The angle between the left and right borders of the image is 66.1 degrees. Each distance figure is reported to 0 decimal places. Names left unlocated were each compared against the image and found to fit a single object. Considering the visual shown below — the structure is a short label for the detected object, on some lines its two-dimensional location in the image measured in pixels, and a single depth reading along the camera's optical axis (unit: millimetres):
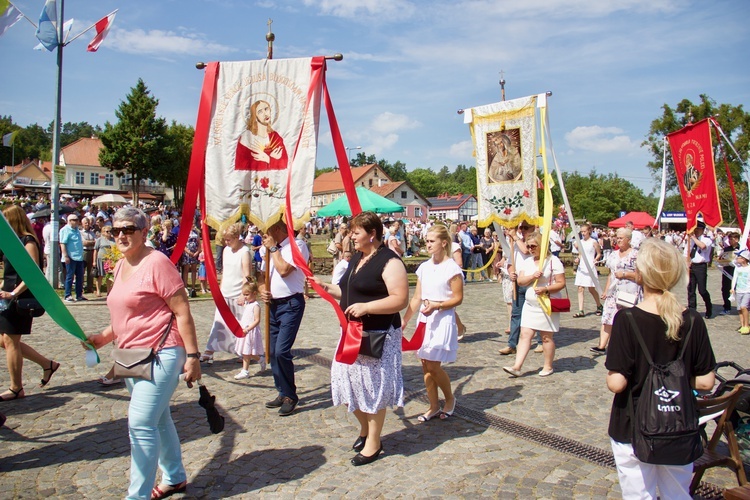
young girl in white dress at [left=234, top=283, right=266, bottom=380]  6906
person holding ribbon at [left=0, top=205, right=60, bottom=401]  5367
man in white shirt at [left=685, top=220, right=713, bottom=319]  11812
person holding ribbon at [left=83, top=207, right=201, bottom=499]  3527
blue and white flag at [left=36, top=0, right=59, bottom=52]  11633
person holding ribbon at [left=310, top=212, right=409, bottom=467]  4309
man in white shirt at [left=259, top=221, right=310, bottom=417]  5543
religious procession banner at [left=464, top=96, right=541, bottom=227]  8141
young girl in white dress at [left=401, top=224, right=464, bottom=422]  5434
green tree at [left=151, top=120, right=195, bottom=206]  59375
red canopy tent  39500
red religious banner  9156
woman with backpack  2754
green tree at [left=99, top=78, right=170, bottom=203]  57344
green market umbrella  21422
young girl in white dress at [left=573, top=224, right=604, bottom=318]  11438
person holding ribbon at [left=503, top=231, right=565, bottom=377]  7059
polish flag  13148
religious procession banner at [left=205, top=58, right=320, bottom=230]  5781
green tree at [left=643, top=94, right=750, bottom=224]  35406
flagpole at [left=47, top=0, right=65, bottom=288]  13469
